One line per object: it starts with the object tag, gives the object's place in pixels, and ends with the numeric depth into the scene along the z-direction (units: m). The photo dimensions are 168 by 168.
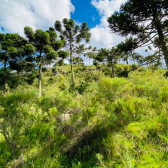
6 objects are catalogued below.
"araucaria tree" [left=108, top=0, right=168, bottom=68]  4.30
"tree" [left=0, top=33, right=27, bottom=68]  9.38
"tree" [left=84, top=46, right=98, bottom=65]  15.97
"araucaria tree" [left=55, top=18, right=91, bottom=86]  14.83
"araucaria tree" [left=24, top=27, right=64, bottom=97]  9.84
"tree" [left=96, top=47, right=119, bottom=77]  17.30
